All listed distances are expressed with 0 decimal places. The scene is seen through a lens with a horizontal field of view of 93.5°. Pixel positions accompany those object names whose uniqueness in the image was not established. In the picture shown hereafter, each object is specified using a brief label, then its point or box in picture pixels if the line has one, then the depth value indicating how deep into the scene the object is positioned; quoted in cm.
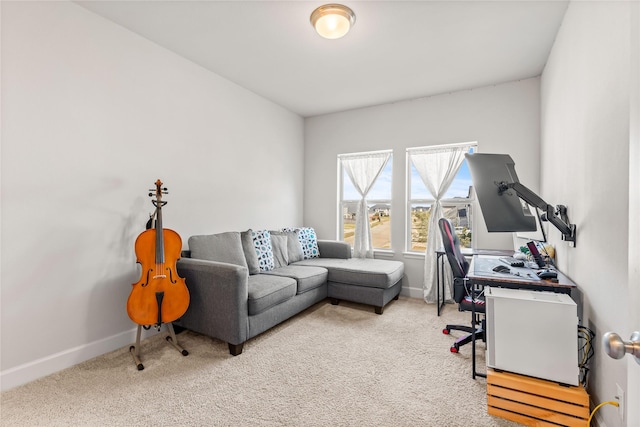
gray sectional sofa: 243
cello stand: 224
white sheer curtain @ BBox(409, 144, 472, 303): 386
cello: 219
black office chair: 247
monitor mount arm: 196
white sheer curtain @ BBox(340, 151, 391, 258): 440
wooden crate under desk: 157
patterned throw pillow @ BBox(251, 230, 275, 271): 343
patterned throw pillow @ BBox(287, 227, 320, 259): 421
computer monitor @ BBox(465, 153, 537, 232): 196
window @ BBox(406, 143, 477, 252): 389
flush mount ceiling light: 224
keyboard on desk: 240
